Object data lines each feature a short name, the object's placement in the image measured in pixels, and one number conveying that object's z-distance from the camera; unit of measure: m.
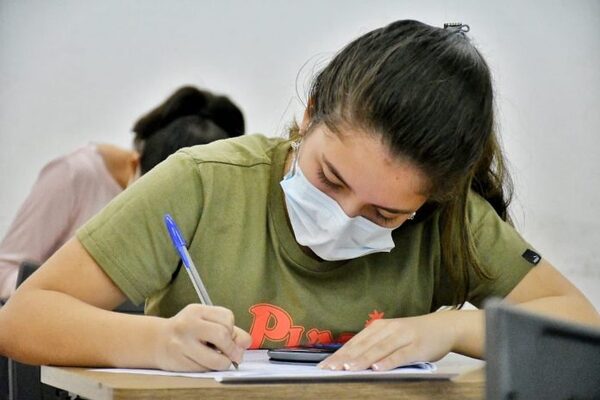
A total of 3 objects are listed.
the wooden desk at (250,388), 2.43
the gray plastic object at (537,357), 2.12
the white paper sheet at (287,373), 2.48
